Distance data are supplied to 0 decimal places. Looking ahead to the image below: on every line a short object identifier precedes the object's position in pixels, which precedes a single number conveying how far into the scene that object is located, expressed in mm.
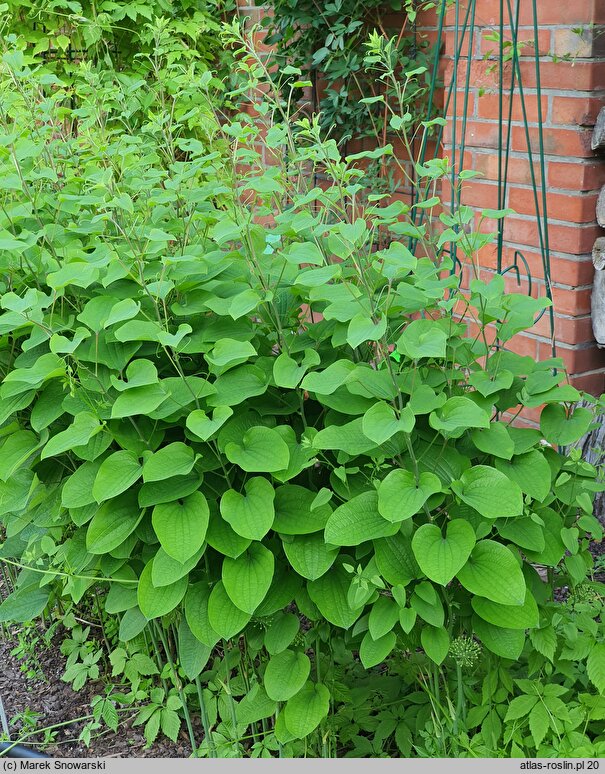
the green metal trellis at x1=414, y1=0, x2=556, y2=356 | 2535
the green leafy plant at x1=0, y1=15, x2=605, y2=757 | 1346
